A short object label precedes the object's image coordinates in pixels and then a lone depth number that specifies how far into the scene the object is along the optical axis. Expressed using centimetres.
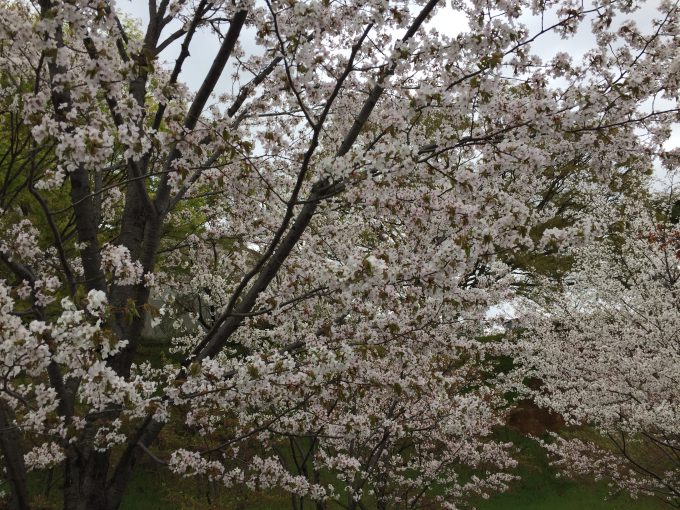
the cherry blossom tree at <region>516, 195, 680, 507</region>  1131
